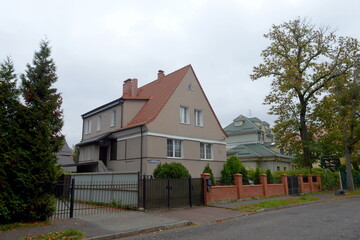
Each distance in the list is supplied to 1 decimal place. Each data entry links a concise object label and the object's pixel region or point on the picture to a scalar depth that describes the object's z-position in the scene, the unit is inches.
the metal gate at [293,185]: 889.6
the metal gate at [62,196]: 440.8
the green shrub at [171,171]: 593.6
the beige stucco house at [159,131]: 789.2
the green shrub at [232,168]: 844.6
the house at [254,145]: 1432.1
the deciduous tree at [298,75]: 1054.4
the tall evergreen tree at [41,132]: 401.1
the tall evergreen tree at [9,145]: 373.1
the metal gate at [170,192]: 523.8
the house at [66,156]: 1179.4
